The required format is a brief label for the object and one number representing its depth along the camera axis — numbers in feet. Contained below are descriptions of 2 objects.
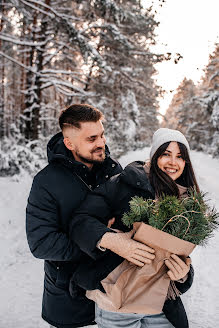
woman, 5.99
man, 6.79
